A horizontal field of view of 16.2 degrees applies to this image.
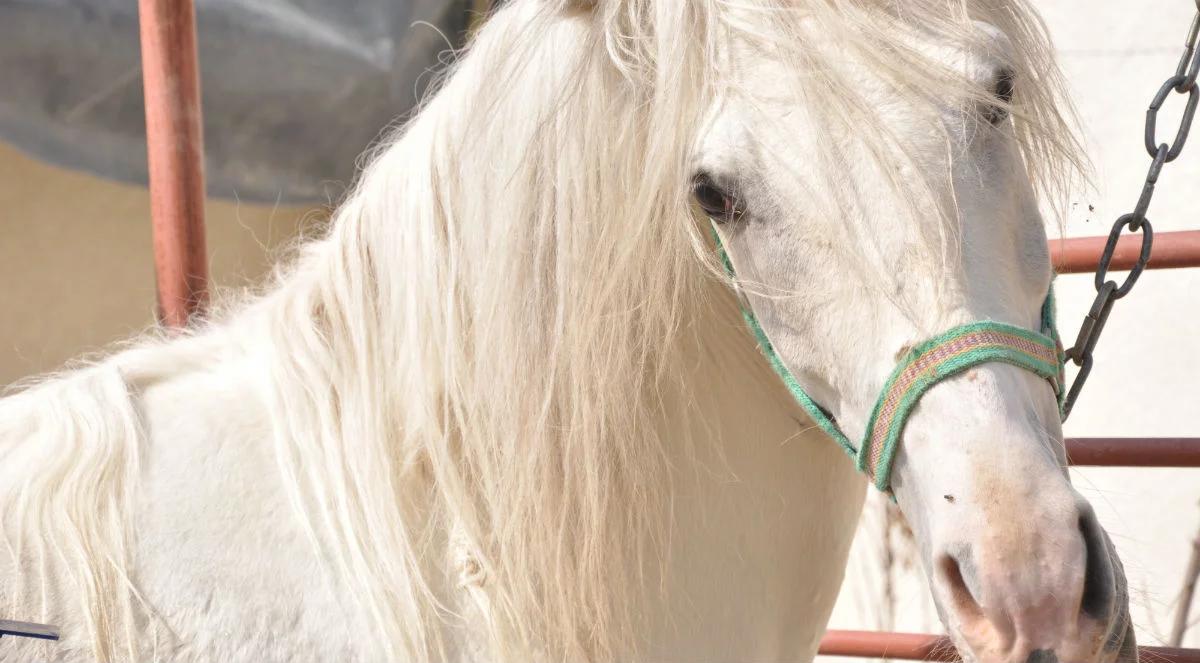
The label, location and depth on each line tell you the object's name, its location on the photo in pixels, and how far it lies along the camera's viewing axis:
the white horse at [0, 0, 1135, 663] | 2.83
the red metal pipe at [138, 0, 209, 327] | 3.41
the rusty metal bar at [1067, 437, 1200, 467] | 3.31
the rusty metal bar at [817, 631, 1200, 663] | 3.33
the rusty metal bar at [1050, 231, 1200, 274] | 3.31
